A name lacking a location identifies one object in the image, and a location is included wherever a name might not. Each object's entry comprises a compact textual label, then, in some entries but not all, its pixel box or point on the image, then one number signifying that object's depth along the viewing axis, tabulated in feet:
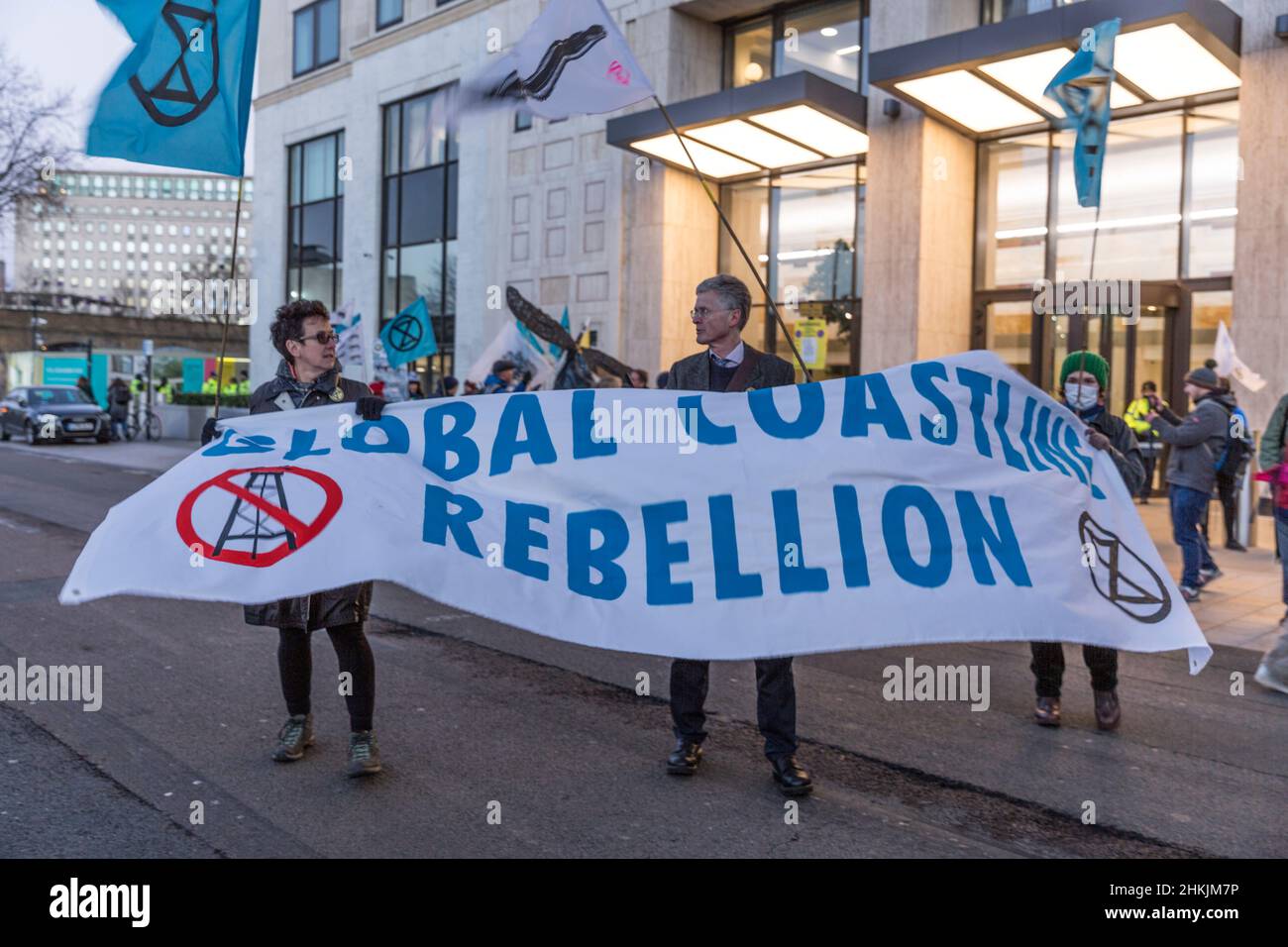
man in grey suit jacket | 15.19
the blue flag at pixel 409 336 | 52.54
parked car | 96.37
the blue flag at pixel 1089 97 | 25.36
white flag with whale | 23.41
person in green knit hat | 18.67
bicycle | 105.29
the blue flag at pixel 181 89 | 17.93
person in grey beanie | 32.07
